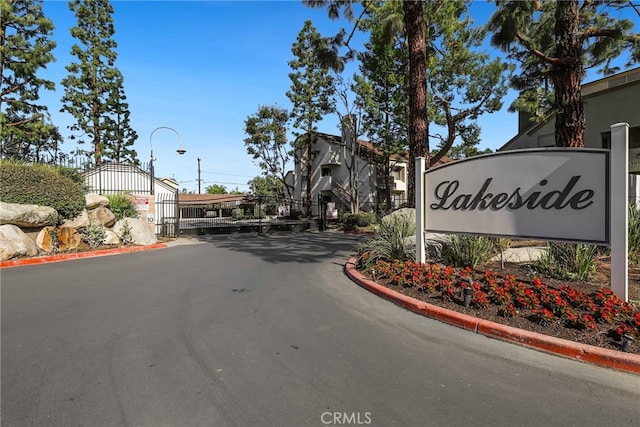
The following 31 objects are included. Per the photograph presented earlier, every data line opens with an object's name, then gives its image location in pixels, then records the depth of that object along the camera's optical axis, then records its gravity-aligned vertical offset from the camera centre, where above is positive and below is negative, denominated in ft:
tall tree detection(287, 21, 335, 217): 96.95 +34.10
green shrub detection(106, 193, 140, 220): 46.55 +0.33
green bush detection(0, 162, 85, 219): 35.04 +2.23
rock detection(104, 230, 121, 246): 41.36 -3.69
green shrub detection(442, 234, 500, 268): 22.50 -3.06
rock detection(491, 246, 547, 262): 22.86 -3.38
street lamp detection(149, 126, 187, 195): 52.60 +5.72
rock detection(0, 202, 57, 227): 33.12 -0.51
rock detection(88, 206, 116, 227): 42.32 -0.94
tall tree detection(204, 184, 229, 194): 280.66 +15.25
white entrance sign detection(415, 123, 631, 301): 14.44 +0.40
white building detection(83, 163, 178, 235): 51.83 +3.85
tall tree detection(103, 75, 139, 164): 94.91 +22.21
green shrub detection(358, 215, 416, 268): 25.25 -2.89
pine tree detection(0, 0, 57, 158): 50.39 +22.80
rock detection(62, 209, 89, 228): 38.54 -1.43
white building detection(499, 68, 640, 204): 51.83 +15.41
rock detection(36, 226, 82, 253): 35.55 -3.27
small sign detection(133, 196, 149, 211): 51.00 +0.78
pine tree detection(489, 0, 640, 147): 26.25 +14.24
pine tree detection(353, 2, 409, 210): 69.77 +25.51
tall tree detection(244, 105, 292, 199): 105.40 +23.53
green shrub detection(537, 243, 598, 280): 18.83 -3.28
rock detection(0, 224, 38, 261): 31.37 -3.23
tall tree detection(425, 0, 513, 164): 57.93 +25.09
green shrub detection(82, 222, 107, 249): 39.52 -3.08
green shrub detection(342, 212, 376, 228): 72.90 -2.97
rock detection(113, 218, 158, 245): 44.17 -2.97
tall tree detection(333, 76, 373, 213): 87.40 +16.02
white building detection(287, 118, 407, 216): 108.47 +10.52
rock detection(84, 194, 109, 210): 42.16 +0.97
